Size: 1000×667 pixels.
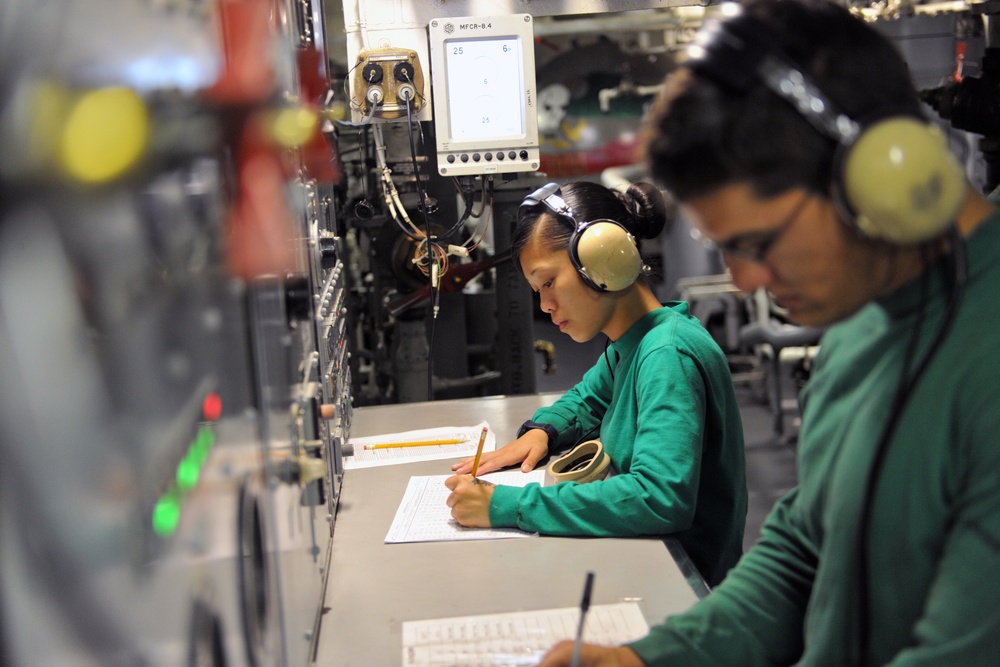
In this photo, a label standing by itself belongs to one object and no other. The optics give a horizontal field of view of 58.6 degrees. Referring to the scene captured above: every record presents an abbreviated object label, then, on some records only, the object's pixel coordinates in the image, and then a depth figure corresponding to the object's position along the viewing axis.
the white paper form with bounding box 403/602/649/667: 1.02
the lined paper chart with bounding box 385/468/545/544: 1.40
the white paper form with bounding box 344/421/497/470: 1.86
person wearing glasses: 0.67
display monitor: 2.34
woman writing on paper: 1.34
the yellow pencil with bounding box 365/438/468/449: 1.94
